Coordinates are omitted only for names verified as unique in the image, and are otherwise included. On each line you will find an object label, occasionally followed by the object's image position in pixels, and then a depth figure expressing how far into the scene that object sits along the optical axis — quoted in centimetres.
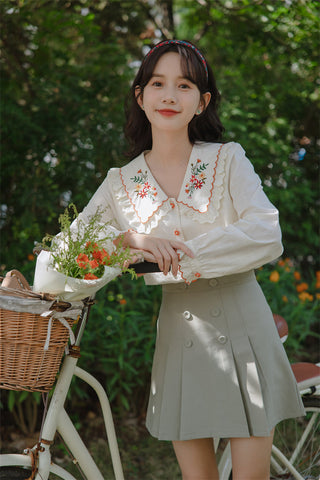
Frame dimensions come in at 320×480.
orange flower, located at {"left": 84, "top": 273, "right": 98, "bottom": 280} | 151
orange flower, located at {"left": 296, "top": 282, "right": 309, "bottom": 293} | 399
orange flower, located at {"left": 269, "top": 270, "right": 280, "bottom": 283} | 368
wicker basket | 151
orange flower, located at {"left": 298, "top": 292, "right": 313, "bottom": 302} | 380
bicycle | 177
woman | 192
